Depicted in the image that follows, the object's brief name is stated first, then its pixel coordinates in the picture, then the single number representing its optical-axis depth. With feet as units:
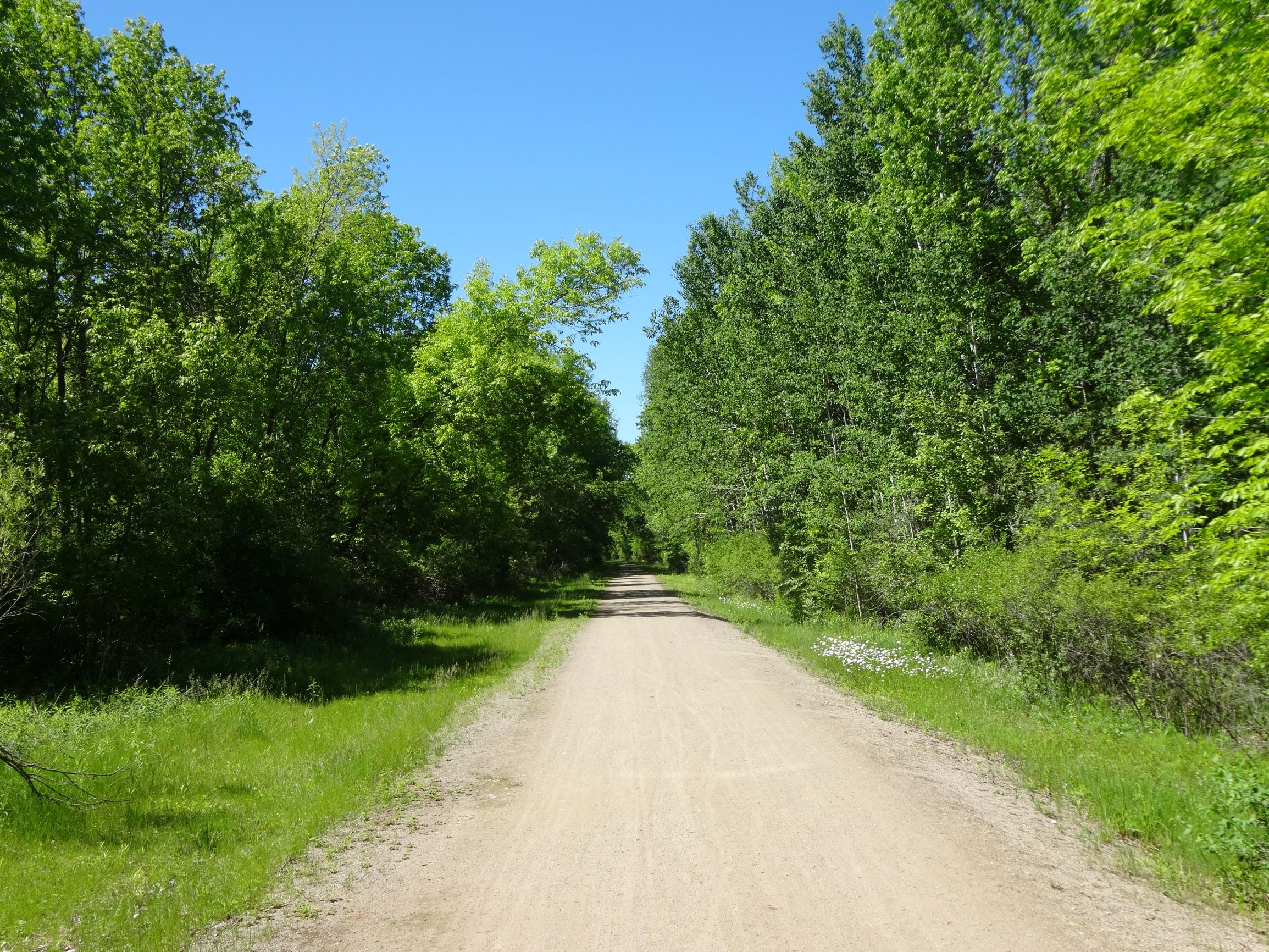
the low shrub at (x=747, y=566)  89.25
